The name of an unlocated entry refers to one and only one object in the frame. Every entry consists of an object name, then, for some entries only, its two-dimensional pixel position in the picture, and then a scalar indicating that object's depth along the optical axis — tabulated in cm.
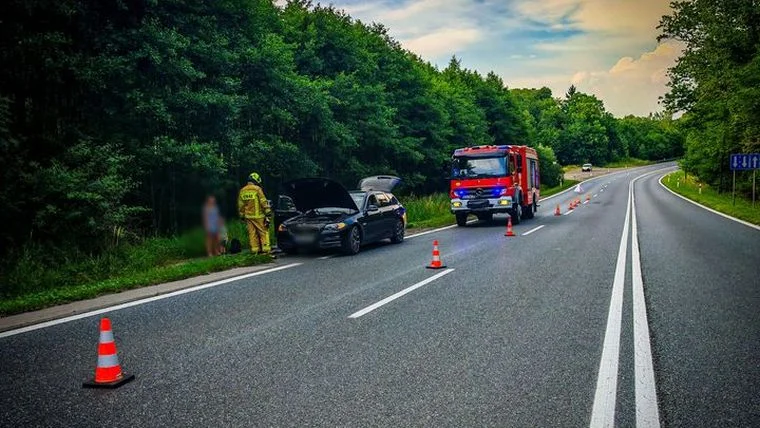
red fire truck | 2147
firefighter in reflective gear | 1255
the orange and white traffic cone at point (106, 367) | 452
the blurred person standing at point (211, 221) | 1016
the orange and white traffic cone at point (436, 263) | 1101
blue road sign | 2892
